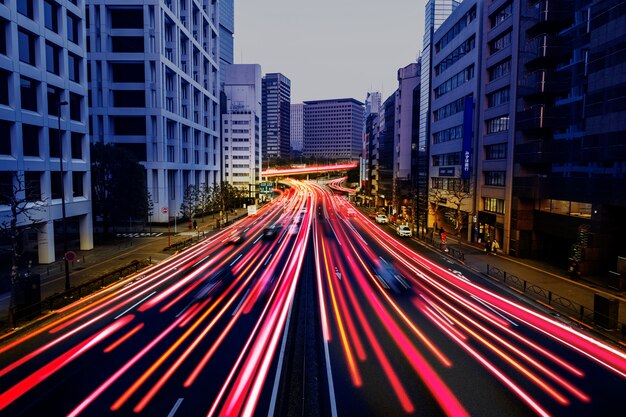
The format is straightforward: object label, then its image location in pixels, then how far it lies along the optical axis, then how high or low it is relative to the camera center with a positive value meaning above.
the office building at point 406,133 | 82.44 +9.78
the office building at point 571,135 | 29.05 +3.92
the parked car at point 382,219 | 74.12 -6.93
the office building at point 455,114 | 50.47 +9.13
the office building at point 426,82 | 69.50 +17.14
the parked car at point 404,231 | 56.47 -6.93
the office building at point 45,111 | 32.38 +5.75
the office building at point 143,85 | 65.62 +14.96
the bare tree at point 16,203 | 22.20 -2.10
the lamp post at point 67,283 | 24.62 -6.36
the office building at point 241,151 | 138.12 +9.26
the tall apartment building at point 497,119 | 42.06 +6.80
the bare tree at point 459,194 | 46.65 -1.58
